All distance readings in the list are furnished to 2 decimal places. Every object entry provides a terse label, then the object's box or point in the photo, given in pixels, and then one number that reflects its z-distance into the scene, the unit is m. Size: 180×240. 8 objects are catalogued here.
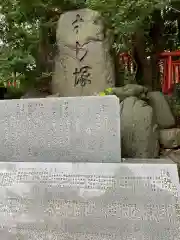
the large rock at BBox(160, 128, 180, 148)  2.82
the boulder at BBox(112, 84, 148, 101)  2.79
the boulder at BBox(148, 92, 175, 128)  3.02
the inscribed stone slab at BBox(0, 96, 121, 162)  1.75
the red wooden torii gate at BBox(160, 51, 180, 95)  6.53
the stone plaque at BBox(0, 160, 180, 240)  1.42
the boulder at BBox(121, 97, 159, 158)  2.22
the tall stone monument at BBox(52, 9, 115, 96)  3.42
